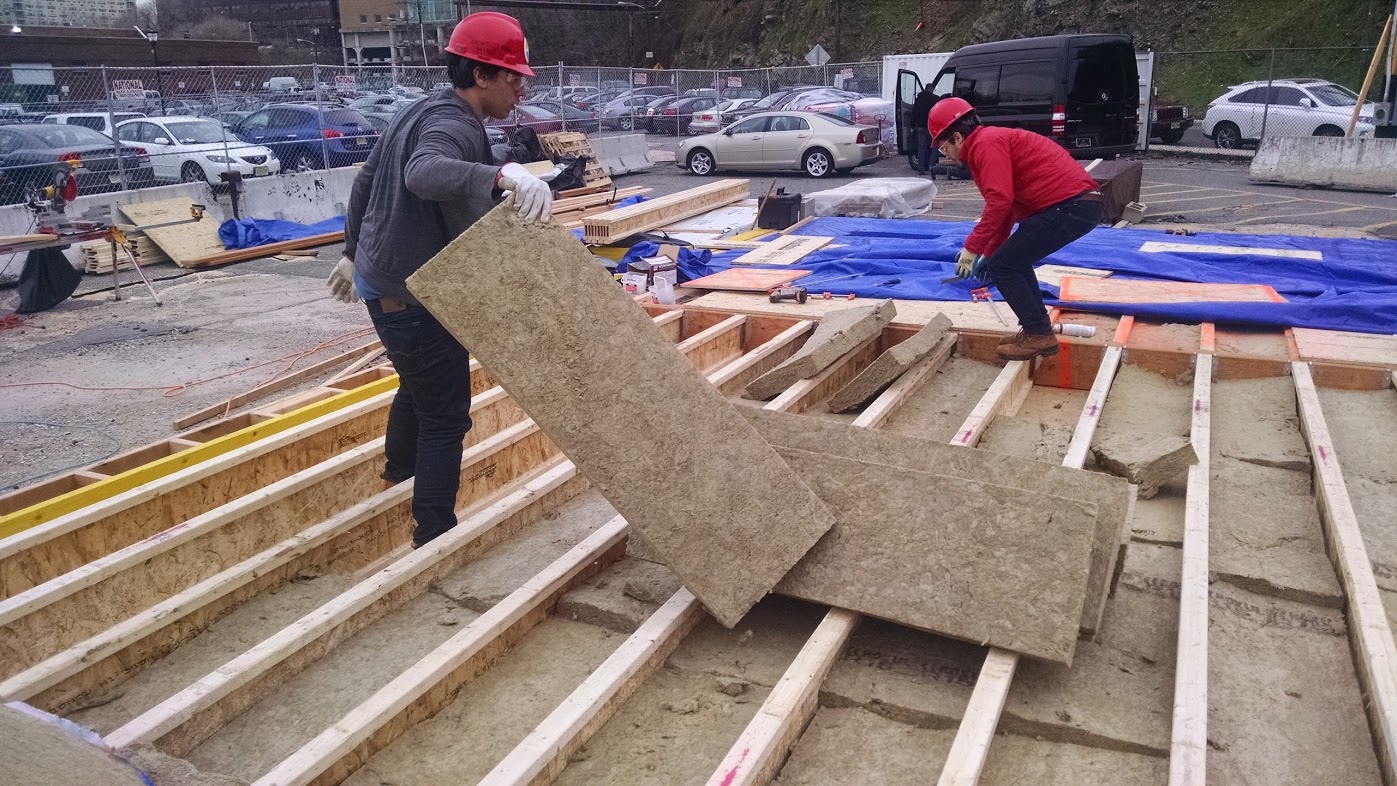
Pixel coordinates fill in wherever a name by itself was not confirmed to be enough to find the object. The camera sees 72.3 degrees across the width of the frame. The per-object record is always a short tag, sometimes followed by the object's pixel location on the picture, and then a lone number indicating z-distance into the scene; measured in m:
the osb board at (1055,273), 6.55
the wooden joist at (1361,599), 2.21
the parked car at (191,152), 14.52
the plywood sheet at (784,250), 7.42
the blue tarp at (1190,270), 5.35
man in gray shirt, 2.67
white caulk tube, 5.20
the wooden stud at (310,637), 2.17
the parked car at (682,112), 24.30
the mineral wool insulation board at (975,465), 2.72
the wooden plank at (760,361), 4.78
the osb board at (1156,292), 5.78
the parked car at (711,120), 22.83
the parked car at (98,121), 15.77
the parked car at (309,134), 15.42
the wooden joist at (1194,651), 1.99
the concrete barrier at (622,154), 18.53
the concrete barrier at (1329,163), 13.38
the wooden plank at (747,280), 6.40
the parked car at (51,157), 11.56
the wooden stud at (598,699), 2.00
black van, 14.39
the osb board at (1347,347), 4.76
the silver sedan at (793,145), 16.97
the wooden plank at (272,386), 5.32
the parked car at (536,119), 19.83
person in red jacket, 4.73
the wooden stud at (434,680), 2.02
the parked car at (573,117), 20.06
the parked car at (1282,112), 17.25
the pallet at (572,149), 15.26
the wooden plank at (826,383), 4.41
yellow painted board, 3.18
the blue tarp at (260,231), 11.59
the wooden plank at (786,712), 1.99
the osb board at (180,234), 11.03
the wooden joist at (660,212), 8.52
